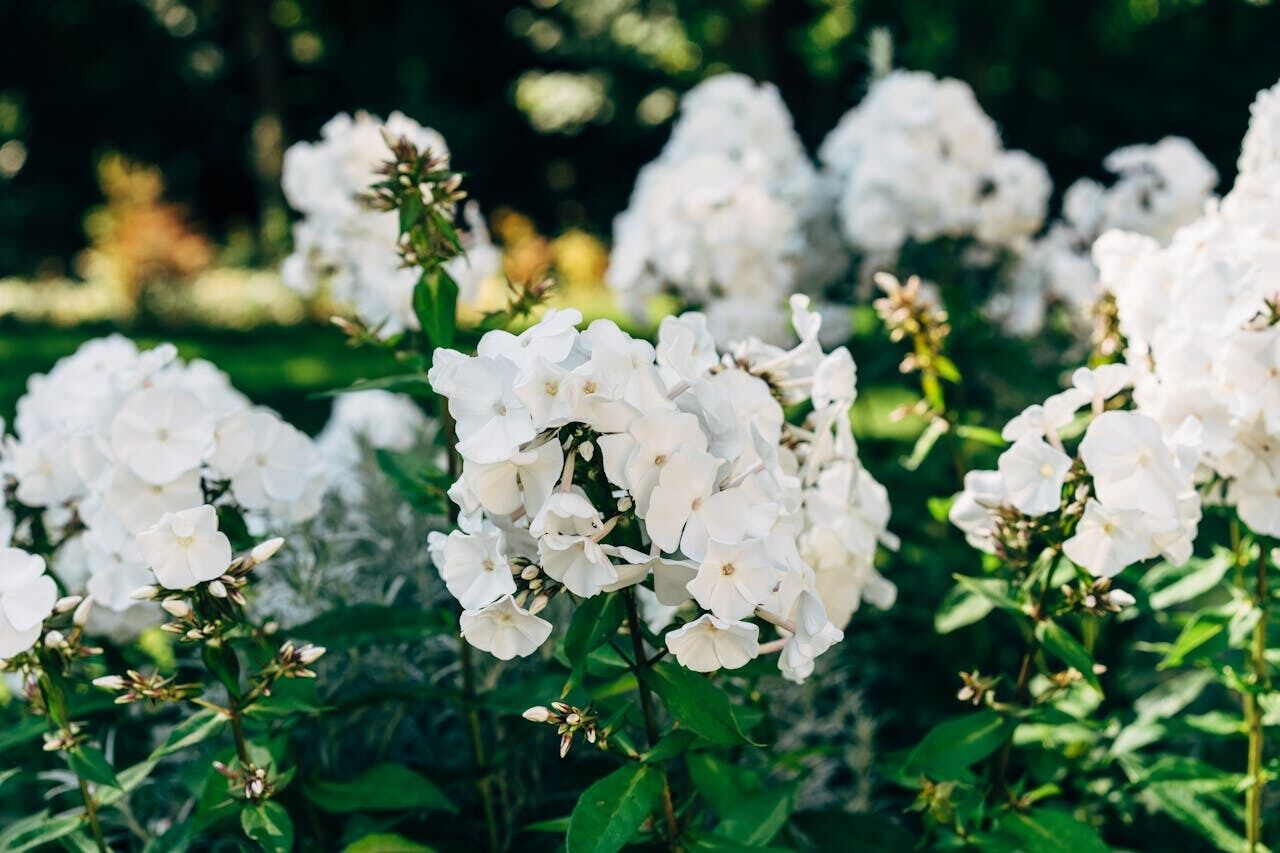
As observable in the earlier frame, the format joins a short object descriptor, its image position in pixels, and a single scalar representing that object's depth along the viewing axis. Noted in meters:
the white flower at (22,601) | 0.78
